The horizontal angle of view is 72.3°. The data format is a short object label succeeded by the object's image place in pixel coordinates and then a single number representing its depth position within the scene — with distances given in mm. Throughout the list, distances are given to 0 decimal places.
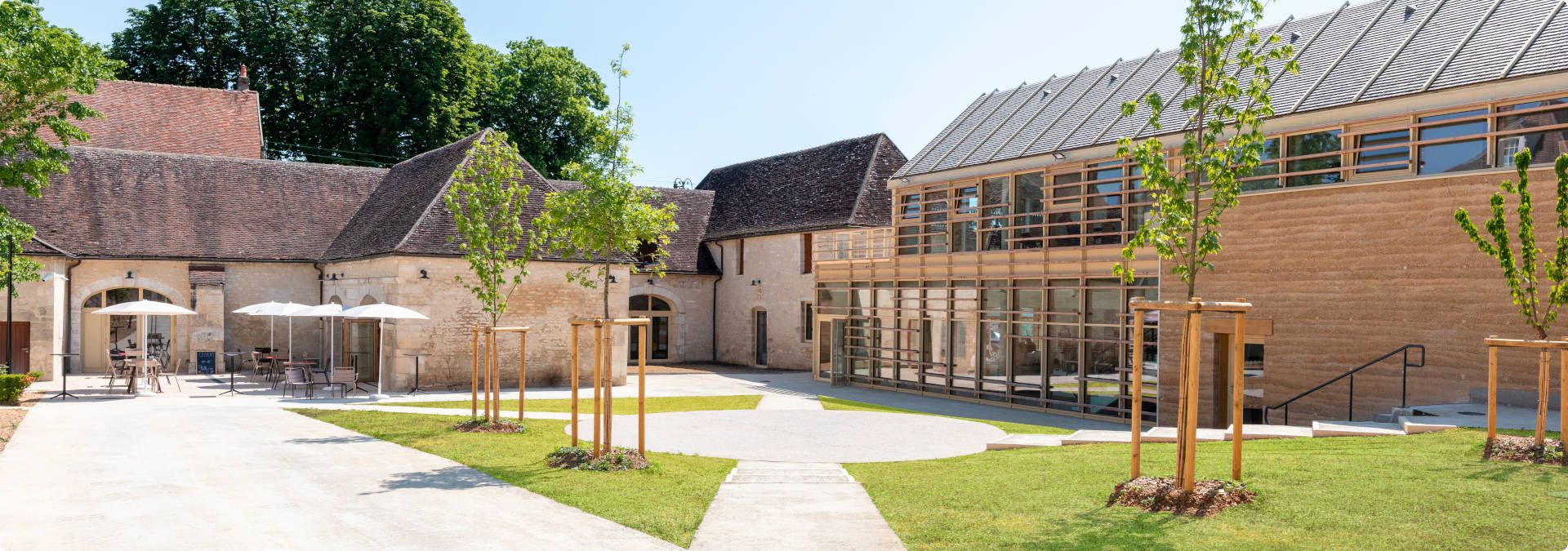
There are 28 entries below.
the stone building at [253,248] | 25031
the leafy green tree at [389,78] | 40281
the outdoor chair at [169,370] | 27844
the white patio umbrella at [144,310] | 22391
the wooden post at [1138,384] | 9453
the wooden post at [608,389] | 12258
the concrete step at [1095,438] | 13867
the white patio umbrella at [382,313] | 22188
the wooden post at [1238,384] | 8797
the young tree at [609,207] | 13656
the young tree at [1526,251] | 10539
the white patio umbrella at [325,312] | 23281
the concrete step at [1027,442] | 14039
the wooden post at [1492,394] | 10086
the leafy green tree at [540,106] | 44875
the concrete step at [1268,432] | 13109
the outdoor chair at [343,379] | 22266
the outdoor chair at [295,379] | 22484
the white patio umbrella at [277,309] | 24453
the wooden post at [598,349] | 12016
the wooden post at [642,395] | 11953
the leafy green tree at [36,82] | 17188
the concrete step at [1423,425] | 12453
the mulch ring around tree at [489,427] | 15883
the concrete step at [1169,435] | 13164
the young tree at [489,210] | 16609
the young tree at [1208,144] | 9562
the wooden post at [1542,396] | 9914
